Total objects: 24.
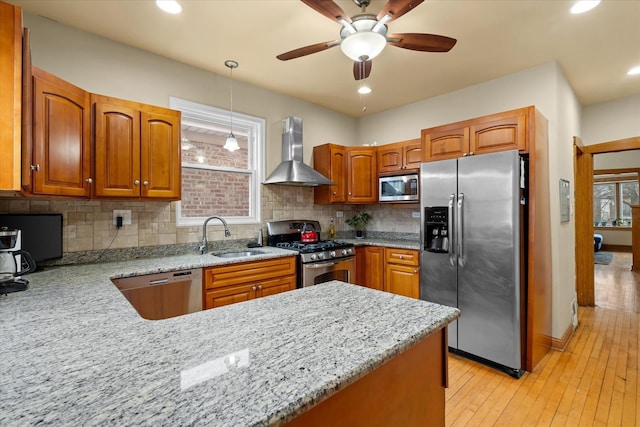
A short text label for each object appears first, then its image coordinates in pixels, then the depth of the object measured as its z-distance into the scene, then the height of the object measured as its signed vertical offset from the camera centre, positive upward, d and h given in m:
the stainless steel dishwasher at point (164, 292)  2.18 -0.59
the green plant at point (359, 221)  4.62 -0.10
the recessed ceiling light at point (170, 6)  2.10 +1.49
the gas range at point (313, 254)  3.15 -0.44
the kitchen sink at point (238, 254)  3.11 -0.41
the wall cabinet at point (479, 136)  2.61 +0.74
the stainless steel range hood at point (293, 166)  3.48 +0.59
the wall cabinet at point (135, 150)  2.29 +0.53
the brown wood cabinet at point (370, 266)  3.73 -0.66
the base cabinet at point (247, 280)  2.55 -0.60
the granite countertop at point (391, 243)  3.45 -0.36
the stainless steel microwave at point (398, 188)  3.73 +0.33
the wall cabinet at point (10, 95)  1.34 +0.54
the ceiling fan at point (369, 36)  1.69 +1.16
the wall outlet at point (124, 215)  2.63 +0.00
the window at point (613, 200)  8.99 +0.39
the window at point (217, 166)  3.14 +0.55
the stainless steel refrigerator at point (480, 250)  2.46 -0.32
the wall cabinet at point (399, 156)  3.75 +0.75
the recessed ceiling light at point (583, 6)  2.10 +1.47
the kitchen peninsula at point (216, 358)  0.60 -0.38
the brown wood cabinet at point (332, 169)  4.01 +0.60
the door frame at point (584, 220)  3.98 -0.09
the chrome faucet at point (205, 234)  3.05 -0.20
